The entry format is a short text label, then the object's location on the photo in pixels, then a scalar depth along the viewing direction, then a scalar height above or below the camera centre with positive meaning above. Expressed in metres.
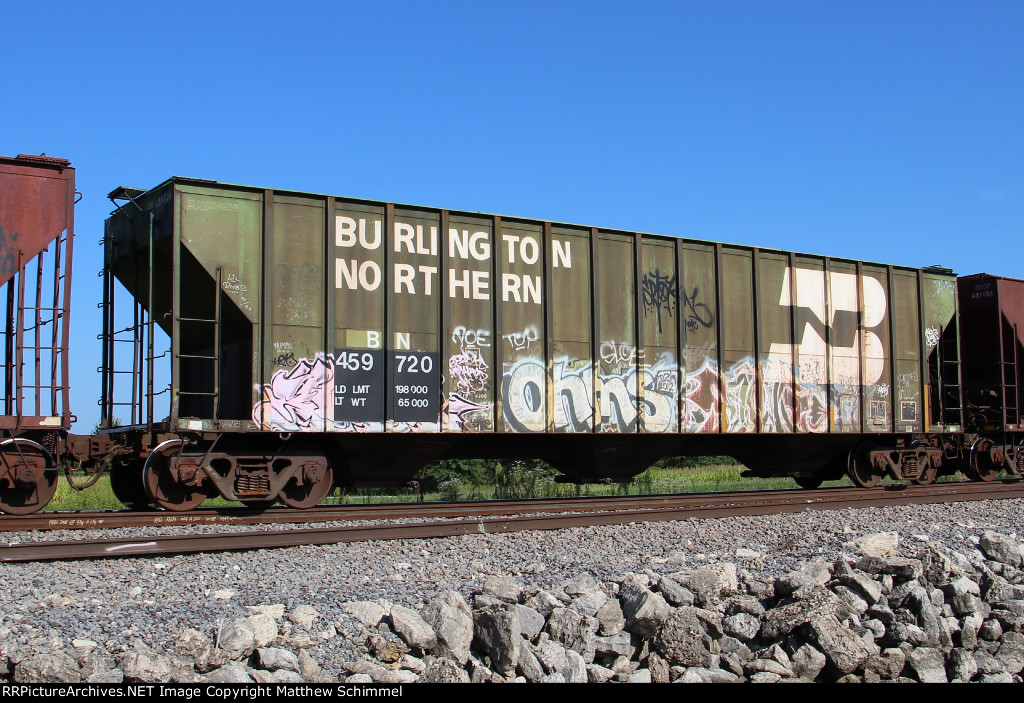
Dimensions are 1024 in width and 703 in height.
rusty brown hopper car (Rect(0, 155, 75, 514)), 8.61 +1.08
